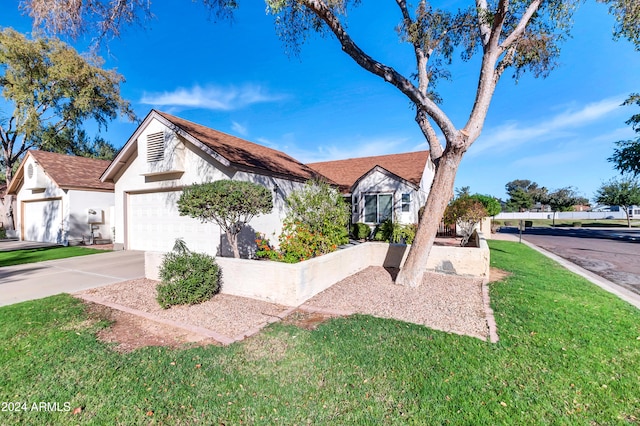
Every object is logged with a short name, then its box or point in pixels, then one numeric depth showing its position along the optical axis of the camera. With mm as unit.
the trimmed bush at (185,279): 5416
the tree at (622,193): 33269
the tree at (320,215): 7598
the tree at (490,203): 14477
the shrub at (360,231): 16312
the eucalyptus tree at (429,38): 6117
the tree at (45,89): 18062
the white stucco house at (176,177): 10219
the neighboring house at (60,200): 14586
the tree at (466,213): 10703
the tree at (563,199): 55438
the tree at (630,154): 20297
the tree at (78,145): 24214
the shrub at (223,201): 6160
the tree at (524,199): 64000
